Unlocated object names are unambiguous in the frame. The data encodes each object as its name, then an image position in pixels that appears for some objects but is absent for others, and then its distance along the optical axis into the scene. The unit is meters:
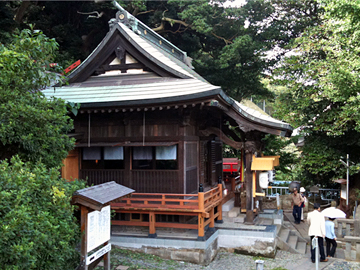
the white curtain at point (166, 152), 11.19
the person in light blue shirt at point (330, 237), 10.49
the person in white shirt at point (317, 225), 10.05
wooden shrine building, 10.68
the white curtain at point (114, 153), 11.74
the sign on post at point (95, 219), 6.25
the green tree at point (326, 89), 13.52
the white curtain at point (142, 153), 11.51
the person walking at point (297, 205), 14.31
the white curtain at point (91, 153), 11.98
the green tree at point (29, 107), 5.75
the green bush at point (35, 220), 4.24
